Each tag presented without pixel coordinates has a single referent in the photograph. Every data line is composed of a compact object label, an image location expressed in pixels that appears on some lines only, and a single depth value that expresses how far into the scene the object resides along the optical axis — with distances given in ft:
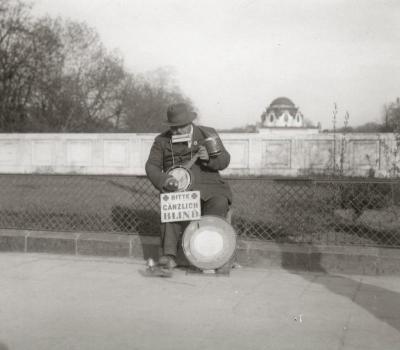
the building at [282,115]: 390.42
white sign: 19.65
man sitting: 20.07
